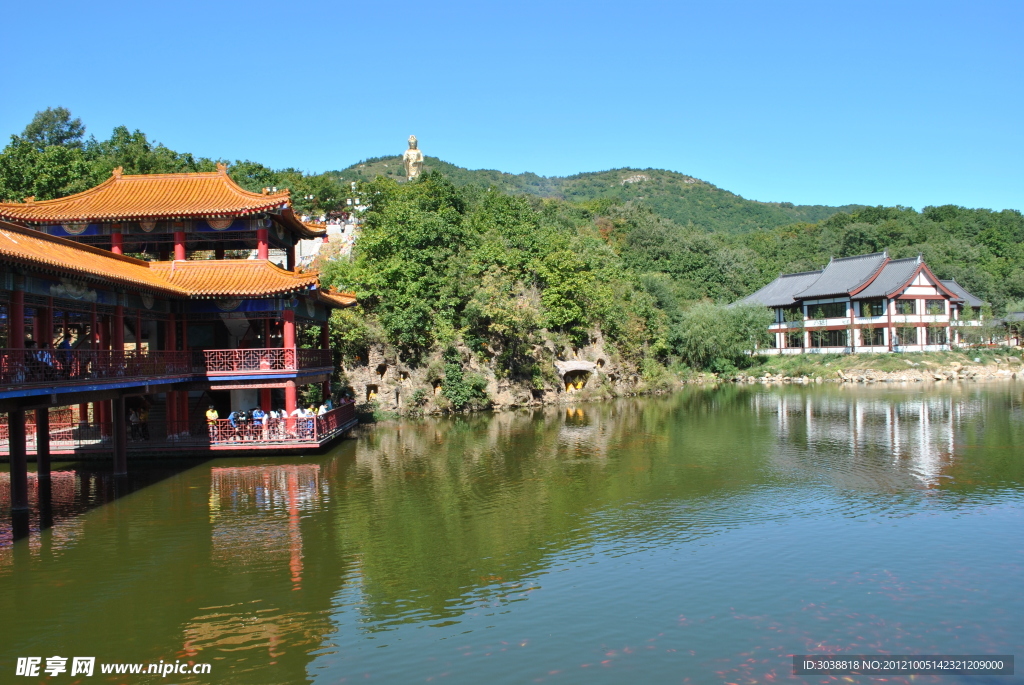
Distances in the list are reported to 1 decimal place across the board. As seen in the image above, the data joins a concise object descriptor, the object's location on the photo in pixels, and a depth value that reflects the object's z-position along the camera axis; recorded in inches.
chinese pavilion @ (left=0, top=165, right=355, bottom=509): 719.7
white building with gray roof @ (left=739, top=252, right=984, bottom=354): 1942.7
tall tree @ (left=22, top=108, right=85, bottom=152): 1814.7
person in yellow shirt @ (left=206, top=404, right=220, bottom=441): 827.4
